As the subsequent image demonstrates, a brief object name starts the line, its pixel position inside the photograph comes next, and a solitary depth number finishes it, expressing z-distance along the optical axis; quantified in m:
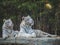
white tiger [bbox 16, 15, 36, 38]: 8.86
